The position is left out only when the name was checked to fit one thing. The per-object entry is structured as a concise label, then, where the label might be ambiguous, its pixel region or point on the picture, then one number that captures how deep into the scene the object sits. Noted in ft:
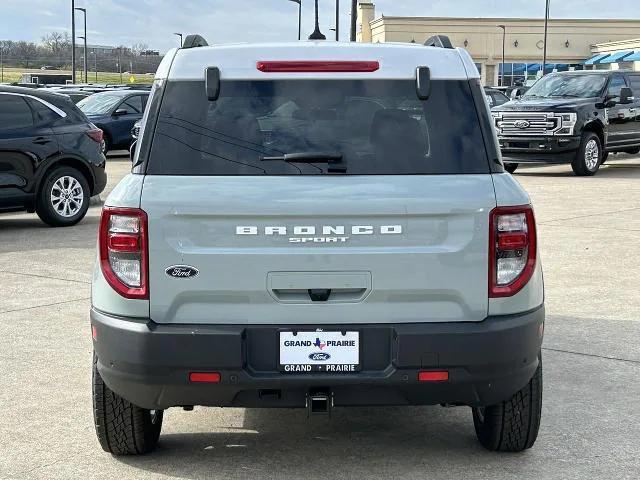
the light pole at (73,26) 189.78
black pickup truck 66.44
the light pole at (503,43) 278.05
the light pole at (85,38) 221.93
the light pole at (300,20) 226.09
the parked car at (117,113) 84.79
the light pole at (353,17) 119.87
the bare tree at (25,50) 355.42
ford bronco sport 13.61
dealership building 278.46
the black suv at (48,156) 40.88
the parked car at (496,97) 105.22
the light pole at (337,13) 166.81
